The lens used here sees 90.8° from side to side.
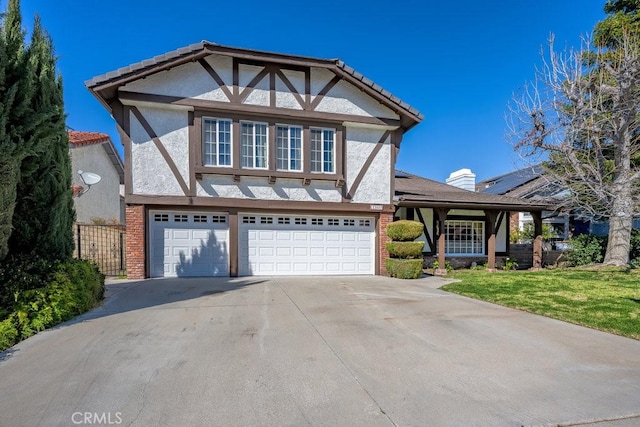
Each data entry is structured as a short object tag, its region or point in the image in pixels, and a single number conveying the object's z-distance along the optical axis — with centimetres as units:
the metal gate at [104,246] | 1070
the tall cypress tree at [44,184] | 560
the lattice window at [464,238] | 1396
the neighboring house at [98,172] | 1462
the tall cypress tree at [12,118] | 455
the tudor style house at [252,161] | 979
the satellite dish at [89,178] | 981
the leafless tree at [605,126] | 1136
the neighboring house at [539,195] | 1578
